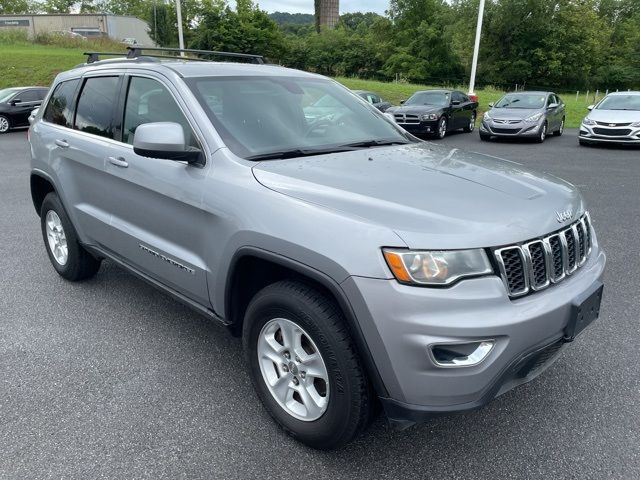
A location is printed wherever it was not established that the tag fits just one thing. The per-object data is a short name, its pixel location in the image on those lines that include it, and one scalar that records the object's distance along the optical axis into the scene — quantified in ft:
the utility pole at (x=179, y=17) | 76.64
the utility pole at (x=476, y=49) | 72.79
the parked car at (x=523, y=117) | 48.75
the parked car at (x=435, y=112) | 52.39
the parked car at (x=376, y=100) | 58.99
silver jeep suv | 6.83
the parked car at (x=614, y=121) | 43.55
